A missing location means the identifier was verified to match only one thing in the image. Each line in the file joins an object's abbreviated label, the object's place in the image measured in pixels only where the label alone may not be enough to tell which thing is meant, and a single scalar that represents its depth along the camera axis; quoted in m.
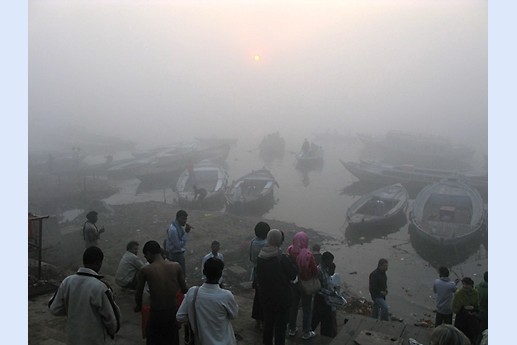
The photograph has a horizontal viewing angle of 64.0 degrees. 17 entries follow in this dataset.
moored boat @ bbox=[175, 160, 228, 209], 16.91
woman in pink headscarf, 4.28
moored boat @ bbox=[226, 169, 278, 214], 16.34
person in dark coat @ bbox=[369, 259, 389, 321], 5.66
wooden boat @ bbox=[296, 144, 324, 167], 28.16
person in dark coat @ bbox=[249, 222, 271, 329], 4.36
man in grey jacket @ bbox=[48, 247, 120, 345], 2.86
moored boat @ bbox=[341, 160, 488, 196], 21.67
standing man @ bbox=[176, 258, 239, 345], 2.80
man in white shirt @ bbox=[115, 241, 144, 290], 5.07
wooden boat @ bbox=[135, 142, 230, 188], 22.72
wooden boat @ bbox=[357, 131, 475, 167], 34.06
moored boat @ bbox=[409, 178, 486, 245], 12.68
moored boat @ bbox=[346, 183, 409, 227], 14.28
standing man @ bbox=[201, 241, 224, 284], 5.10
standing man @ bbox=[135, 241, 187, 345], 3.34
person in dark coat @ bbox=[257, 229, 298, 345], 3.72
